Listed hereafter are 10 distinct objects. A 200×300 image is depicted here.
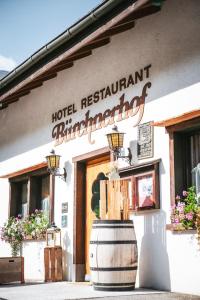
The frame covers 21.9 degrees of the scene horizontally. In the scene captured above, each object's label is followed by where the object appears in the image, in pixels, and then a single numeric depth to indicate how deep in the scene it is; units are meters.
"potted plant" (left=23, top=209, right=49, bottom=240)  9.48
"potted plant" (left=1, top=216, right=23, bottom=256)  10.28
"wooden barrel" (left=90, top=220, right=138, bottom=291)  6.36
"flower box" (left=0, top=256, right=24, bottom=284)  8.31
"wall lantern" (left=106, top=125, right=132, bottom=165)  7.46
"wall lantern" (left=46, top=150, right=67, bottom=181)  9.05
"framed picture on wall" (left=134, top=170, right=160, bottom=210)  6.85
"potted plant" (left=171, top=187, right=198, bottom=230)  6.12
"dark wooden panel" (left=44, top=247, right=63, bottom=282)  8.48
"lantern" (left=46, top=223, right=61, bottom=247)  8.83
